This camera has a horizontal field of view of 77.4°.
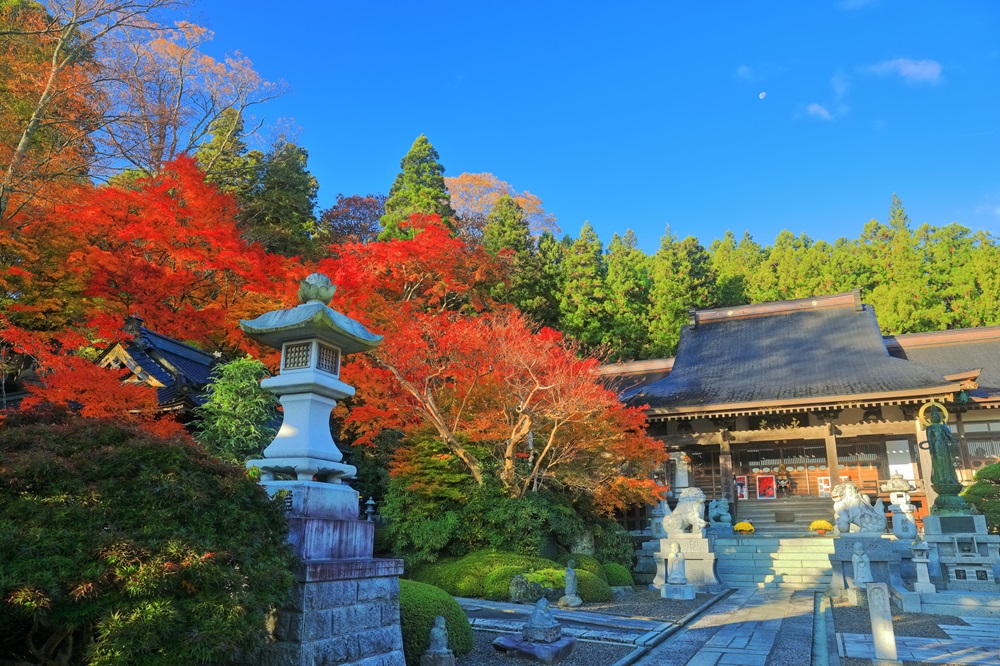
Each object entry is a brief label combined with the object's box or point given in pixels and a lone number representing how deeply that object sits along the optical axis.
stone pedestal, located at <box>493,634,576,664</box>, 7.24
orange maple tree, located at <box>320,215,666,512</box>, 13.98
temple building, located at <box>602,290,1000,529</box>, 19.92
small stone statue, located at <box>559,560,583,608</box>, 11.16
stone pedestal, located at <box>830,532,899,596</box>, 13.01
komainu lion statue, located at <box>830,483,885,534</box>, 13.40
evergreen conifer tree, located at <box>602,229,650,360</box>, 32.56
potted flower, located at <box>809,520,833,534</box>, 18.66
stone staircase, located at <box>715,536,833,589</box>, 15.62
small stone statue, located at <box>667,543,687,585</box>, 13.16
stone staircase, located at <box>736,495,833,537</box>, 20.59
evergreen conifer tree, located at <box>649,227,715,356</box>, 33.50
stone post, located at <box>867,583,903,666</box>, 7.29
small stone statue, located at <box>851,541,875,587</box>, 12.58
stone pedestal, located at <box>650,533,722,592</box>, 14.35
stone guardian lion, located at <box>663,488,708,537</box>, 14.70
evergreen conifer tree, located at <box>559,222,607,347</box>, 31.61
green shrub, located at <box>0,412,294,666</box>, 3.71
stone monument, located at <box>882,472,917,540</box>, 14.67
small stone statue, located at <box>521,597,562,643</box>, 7.57
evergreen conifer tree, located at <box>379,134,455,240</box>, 27.50
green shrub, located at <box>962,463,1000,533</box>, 15.90
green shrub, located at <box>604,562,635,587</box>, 14.88
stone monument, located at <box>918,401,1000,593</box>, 12.70
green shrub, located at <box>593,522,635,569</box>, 16.20
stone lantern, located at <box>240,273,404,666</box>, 5.20
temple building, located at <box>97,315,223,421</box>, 13.50
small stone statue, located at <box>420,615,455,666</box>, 6.32
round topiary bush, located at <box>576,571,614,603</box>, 12.12
